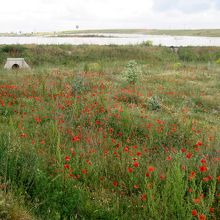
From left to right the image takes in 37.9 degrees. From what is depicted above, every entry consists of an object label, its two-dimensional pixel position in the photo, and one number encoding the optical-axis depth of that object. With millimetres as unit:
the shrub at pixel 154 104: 10061
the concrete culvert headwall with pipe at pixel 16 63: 20609
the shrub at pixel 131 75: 14016
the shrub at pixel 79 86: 10720
